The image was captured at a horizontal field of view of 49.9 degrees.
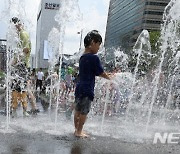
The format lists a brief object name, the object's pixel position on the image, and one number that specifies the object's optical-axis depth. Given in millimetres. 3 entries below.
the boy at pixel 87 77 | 2456
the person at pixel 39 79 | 10260
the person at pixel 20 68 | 3246
